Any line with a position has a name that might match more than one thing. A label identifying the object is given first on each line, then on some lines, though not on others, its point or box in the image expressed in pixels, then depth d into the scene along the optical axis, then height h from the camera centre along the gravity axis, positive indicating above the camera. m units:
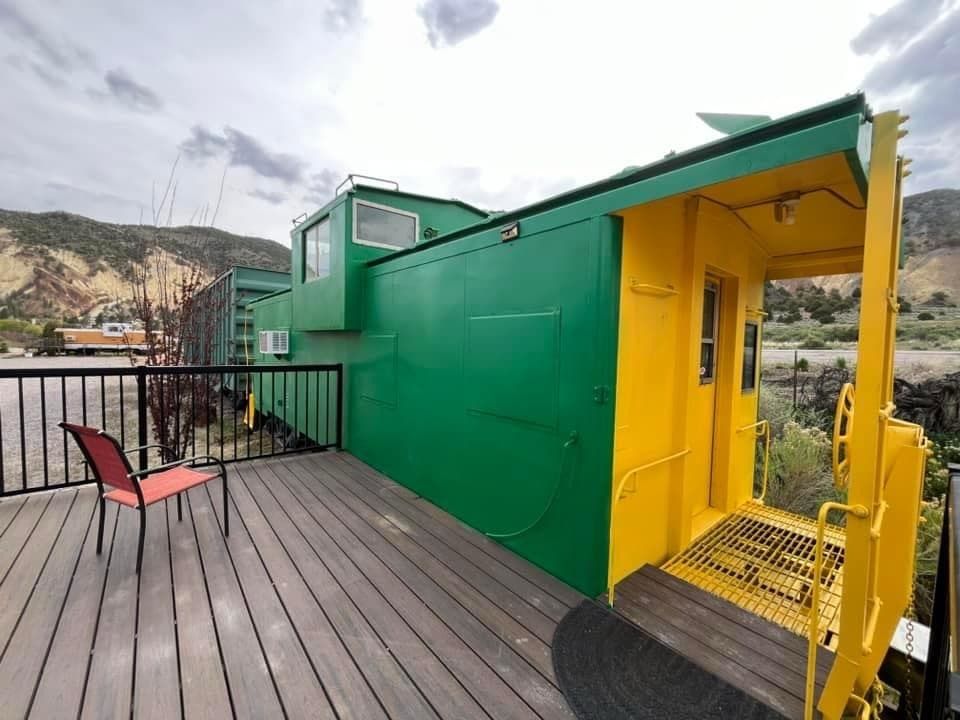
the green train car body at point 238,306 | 9.17 +0.82
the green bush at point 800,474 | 4.04 -1.29
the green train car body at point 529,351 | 1.81 -0.03
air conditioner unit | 6.45 +0.00
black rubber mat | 1.46 -1.32
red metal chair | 2.15 -0.81
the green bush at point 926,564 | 2.91 -1.58
